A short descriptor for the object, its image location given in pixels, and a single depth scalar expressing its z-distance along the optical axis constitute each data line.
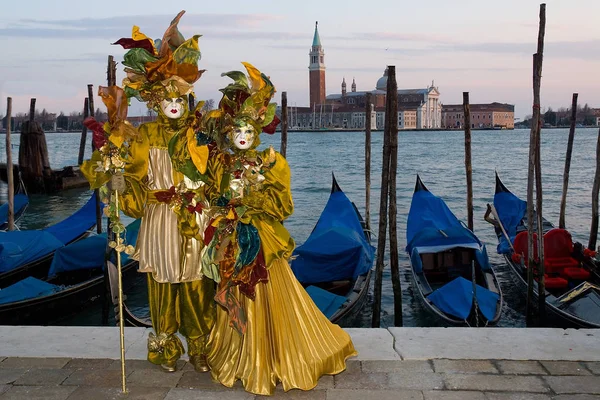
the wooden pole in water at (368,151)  11.75
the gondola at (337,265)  7.44
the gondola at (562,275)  6.81
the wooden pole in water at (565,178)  11.09
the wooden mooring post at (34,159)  20.42
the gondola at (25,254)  8.50
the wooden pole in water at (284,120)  10.37
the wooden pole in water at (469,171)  10.60
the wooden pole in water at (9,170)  10.91
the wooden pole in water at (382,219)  6.88
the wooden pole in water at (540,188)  7.03
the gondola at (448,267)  6.73
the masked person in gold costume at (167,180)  2.84
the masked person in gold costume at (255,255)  2.79
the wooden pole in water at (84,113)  21.28
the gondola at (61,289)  7.08
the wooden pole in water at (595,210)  9.80
